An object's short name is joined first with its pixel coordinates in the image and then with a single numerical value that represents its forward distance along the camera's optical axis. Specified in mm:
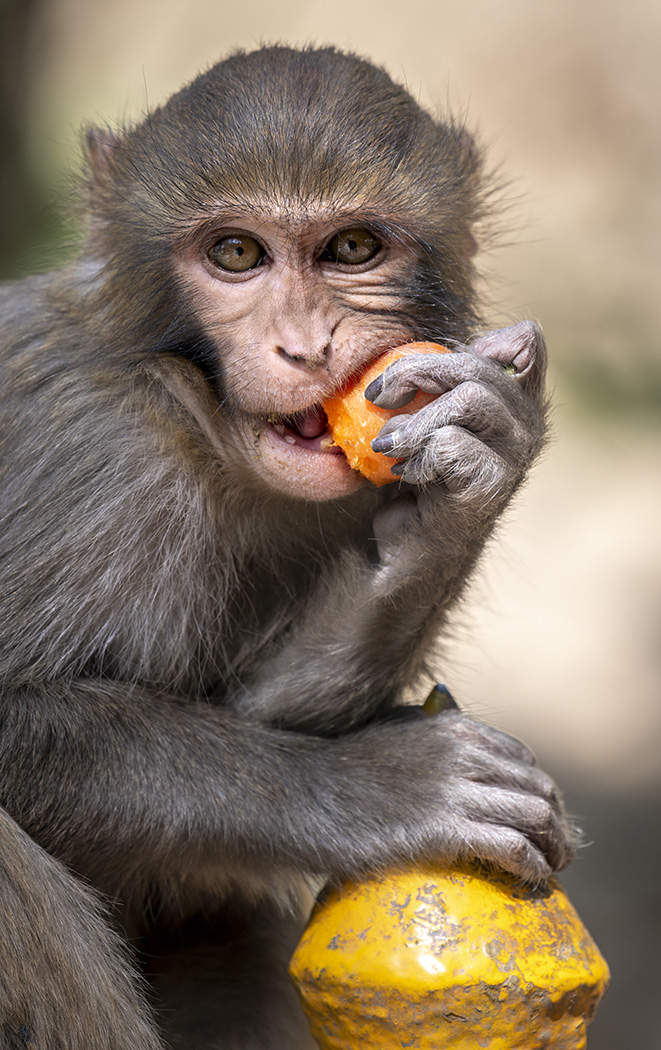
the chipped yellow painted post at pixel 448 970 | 4910
